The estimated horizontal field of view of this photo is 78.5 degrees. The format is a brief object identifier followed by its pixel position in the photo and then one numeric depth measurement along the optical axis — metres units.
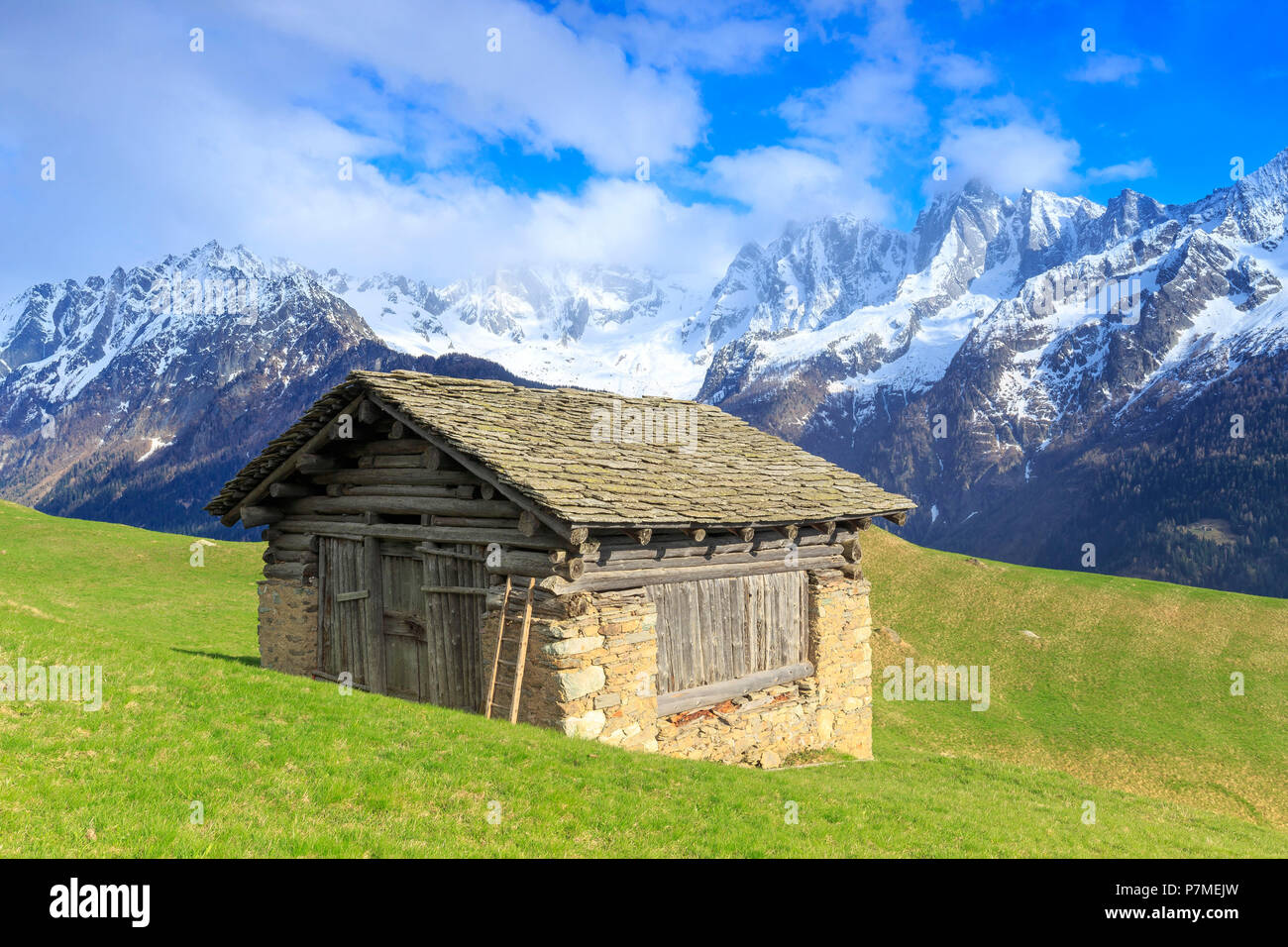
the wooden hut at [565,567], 12.09
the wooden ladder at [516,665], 11.86
